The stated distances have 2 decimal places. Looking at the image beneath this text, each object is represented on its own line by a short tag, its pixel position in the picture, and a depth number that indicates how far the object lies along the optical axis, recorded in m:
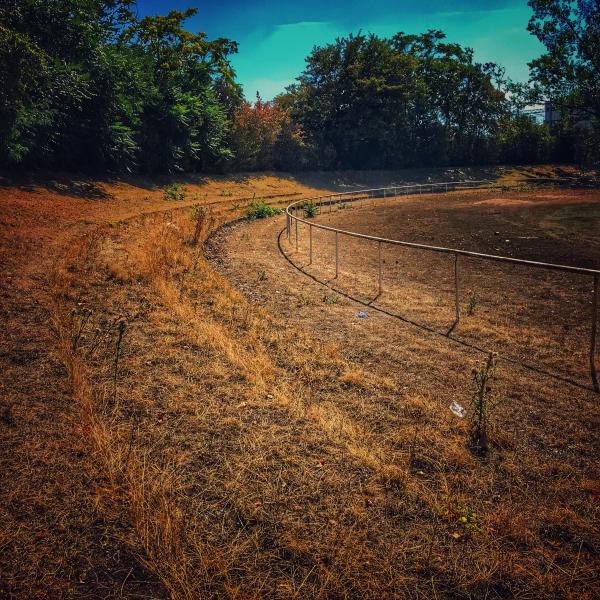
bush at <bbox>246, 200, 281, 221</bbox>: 25.11
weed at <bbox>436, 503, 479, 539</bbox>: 3.77
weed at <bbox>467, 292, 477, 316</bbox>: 9.59
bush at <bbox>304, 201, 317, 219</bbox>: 27.31
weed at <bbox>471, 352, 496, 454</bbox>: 4.96
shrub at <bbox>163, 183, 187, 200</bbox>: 28.20
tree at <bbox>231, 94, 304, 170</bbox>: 42.59
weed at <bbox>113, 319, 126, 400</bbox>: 5.95
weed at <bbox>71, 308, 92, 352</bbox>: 7.09
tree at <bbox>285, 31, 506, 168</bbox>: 51.72
